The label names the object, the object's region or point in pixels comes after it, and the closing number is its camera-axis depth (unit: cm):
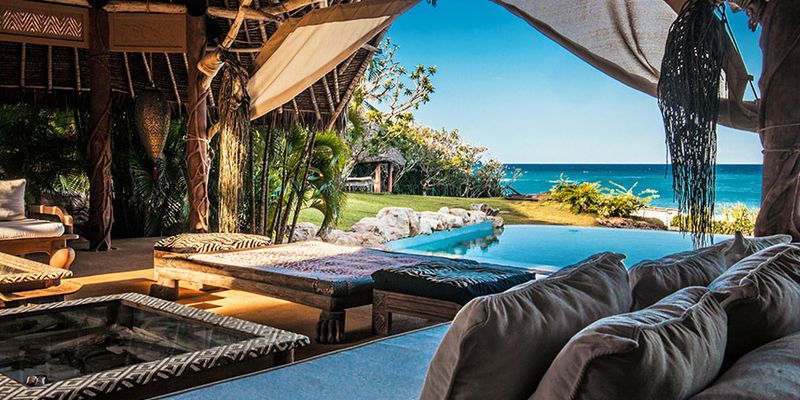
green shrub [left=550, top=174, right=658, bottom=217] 1112
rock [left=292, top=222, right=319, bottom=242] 888
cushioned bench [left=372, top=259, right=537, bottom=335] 290
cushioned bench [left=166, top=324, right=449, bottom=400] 163
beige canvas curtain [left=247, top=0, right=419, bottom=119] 382
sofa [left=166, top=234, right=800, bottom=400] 80
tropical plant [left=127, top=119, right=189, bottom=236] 744
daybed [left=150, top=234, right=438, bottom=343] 321
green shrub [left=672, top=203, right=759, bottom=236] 948
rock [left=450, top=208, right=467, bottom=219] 1199
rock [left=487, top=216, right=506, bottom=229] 1205
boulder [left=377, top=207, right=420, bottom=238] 1051
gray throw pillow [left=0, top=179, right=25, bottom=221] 530
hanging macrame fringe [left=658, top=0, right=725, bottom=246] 220
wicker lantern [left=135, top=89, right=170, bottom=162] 658
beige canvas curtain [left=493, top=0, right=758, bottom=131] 292
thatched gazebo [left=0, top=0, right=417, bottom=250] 455
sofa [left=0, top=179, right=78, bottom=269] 486
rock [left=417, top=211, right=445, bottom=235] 1106
